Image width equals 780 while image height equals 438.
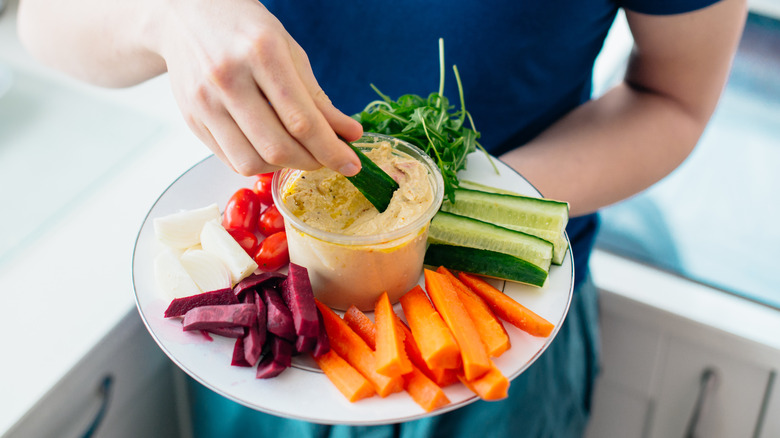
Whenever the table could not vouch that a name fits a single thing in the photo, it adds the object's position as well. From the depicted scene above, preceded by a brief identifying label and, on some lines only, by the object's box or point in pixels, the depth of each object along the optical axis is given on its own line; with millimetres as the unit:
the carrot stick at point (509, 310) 937
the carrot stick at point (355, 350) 860
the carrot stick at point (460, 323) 858
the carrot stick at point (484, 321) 908
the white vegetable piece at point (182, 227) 1042
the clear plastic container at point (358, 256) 954
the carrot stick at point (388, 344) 847
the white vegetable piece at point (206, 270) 992
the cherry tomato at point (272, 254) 1075
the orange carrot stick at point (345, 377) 850
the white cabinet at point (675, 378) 1675
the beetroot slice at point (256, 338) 872
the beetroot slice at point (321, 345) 896
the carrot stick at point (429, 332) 864
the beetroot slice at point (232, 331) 893
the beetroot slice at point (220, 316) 884
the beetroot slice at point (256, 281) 948
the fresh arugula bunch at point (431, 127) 1152
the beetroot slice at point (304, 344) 886
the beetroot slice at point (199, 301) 920
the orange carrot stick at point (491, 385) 846
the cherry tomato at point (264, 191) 1212
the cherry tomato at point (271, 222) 1155
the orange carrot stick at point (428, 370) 876
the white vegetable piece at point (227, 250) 1009
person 1174
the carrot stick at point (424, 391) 840
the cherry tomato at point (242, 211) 1134
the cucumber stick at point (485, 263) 1001
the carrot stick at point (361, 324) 958
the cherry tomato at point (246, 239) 1100
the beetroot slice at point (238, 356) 877
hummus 982
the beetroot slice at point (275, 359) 863
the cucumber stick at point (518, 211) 1055
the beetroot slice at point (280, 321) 890
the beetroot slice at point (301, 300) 878
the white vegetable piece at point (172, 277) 968
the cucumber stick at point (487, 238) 1018
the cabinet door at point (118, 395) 1177
